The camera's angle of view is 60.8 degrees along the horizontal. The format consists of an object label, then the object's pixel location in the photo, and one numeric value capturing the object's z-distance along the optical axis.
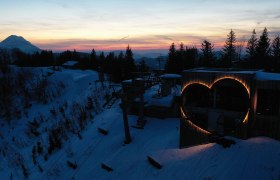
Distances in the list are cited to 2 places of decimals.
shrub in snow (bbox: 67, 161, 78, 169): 20.80
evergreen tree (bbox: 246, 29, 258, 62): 66.81
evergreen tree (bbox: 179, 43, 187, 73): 48.92
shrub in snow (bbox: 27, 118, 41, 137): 32.59
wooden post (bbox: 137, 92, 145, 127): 23.90
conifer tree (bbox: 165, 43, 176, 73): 49.64
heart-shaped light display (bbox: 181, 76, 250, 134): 15.32
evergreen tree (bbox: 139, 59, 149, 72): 59.19
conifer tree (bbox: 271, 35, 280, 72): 60.86
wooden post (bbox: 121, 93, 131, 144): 20.42
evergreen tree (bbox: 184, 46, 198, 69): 50.56
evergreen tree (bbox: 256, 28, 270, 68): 54.11
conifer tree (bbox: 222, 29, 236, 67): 68.00
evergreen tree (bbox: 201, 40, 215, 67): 60.04
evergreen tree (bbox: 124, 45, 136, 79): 48.59
